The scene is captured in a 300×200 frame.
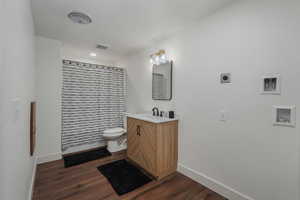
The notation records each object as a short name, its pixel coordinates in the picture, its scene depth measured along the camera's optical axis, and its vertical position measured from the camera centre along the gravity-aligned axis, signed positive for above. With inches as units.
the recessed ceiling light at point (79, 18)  71.4 +44.3
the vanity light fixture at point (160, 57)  96.9 +30.7
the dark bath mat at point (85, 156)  100.0 -47.5
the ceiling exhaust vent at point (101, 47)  115.0 +45.4
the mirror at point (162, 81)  95.7 +13.3
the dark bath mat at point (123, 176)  73.8 -48.2
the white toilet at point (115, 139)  116.5 -36.9
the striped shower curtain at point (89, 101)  111.6 -2.8
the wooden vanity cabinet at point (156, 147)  80.1 -30.5
